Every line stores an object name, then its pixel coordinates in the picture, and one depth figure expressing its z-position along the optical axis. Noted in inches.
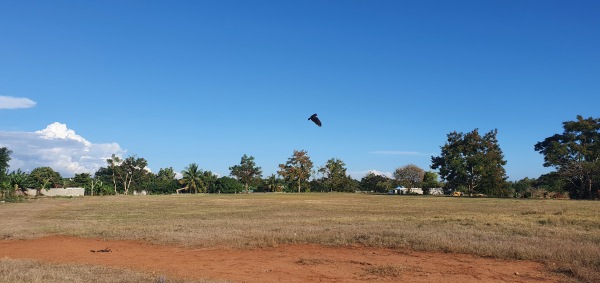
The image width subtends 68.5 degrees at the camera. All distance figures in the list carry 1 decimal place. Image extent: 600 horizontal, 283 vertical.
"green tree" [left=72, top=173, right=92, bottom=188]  3689.5
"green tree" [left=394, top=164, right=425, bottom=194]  4478.3
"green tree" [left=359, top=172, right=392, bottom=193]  4394.7
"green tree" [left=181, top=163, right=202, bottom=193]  4212.6
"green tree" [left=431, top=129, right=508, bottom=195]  2755.9
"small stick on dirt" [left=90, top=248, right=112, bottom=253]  498.6
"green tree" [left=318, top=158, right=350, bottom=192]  4070.6
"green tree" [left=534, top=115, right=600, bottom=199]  2264.3
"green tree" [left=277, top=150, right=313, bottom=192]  4072.3
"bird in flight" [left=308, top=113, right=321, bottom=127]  428.5
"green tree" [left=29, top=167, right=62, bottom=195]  3056.1
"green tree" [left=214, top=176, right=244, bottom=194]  4237.2
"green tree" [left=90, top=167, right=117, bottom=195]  3530.0
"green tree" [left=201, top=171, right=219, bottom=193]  4286.4
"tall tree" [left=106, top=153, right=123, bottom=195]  3969.0
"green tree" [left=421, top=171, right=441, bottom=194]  3831.2
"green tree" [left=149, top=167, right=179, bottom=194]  4264.3
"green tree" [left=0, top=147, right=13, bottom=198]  2237.8
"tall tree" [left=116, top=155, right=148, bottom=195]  4084.6
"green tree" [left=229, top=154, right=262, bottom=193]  4505.4
